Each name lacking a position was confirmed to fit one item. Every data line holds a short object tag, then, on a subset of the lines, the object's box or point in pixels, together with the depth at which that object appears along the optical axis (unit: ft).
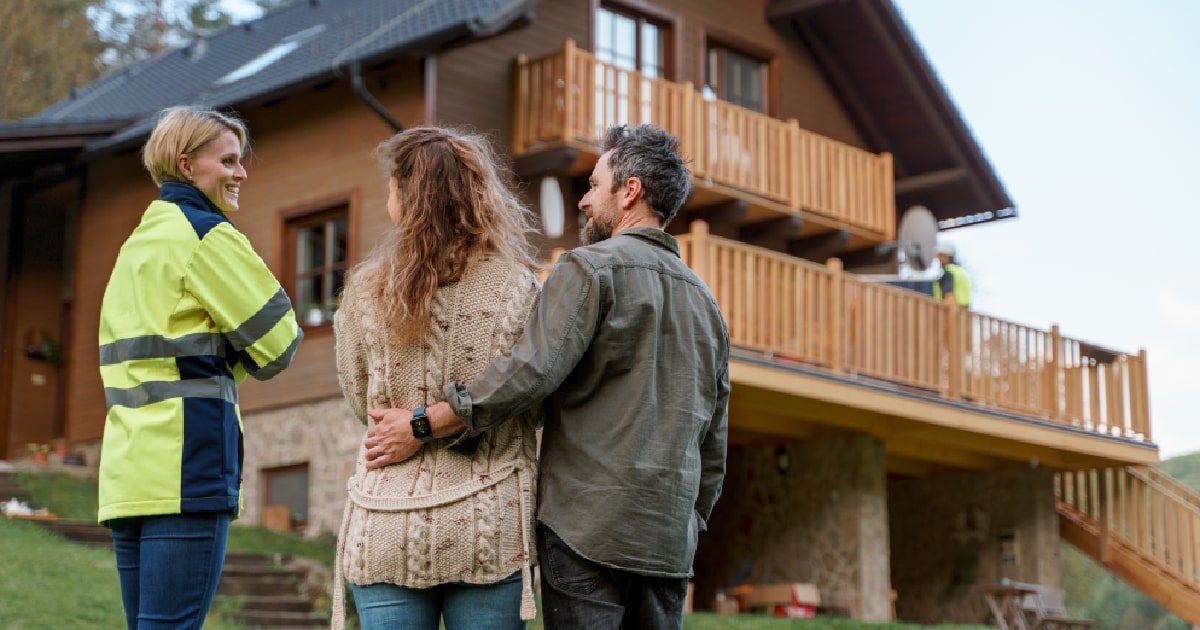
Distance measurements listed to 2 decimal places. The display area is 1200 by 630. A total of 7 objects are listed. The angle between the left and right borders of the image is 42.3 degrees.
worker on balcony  52.08
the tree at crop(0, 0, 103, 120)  82.69
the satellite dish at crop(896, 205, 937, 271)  59.21
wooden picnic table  51.65
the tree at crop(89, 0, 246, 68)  103.24
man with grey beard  11.30
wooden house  47.06
